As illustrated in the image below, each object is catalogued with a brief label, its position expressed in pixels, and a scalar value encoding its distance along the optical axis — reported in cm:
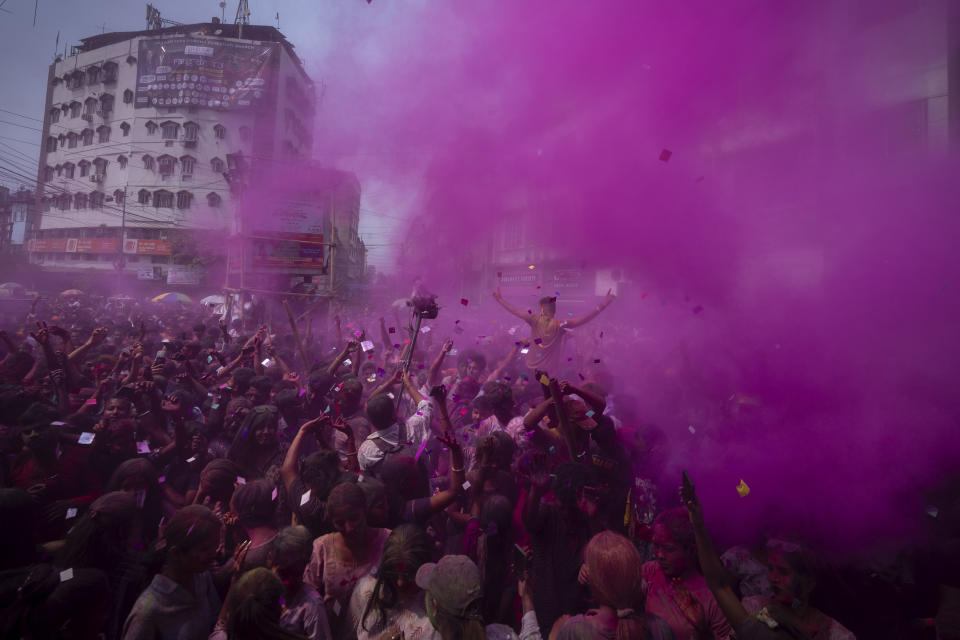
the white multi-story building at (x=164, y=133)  3991
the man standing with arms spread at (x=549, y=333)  653
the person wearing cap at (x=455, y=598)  179
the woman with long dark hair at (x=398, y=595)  203
